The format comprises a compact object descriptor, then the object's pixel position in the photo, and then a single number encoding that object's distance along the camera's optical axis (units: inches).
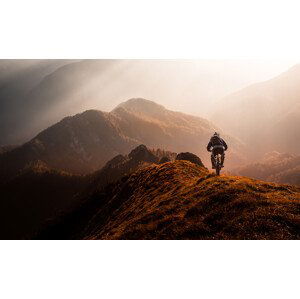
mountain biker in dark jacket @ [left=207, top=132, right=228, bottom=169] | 848.9
